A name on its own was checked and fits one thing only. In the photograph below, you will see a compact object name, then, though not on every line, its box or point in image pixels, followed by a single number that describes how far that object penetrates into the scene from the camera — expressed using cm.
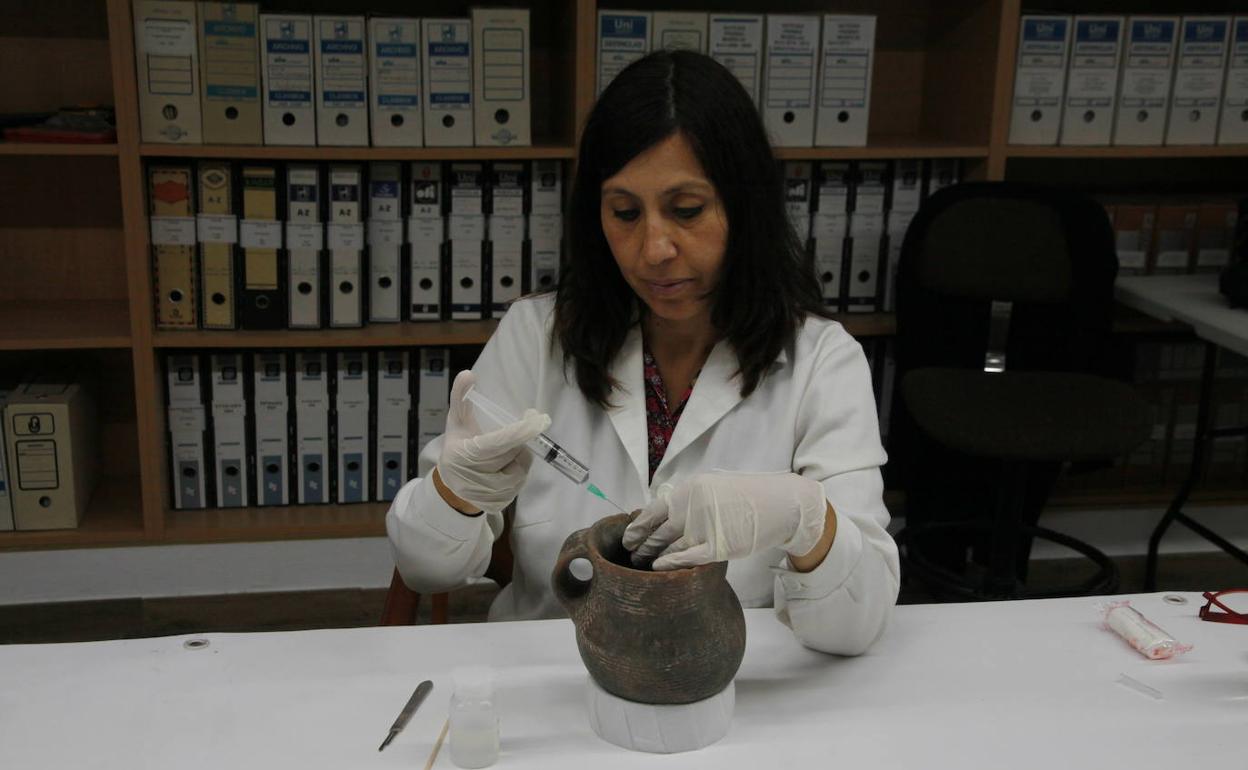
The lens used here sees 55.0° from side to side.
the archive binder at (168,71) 239
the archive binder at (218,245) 251
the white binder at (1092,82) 269
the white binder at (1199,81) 272
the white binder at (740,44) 258
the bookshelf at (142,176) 250
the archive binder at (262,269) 252
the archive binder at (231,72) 243
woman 122
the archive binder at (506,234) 263
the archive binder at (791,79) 261
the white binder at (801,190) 271
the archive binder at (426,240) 261
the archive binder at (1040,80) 268
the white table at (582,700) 99
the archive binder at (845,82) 264
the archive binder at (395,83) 250
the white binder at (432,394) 273
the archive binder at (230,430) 264
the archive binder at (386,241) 259
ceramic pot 96
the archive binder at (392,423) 271
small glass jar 96
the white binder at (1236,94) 274
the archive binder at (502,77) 252
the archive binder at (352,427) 270
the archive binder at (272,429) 266
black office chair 220
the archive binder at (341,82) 248
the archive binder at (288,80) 246
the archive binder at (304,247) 254
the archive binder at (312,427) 268
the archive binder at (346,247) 255
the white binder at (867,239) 275
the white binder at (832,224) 273
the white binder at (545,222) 264
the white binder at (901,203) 275
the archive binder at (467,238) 262
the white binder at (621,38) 254
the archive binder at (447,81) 252
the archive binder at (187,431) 262
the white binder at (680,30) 255
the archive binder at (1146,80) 271
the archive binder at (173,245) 249
